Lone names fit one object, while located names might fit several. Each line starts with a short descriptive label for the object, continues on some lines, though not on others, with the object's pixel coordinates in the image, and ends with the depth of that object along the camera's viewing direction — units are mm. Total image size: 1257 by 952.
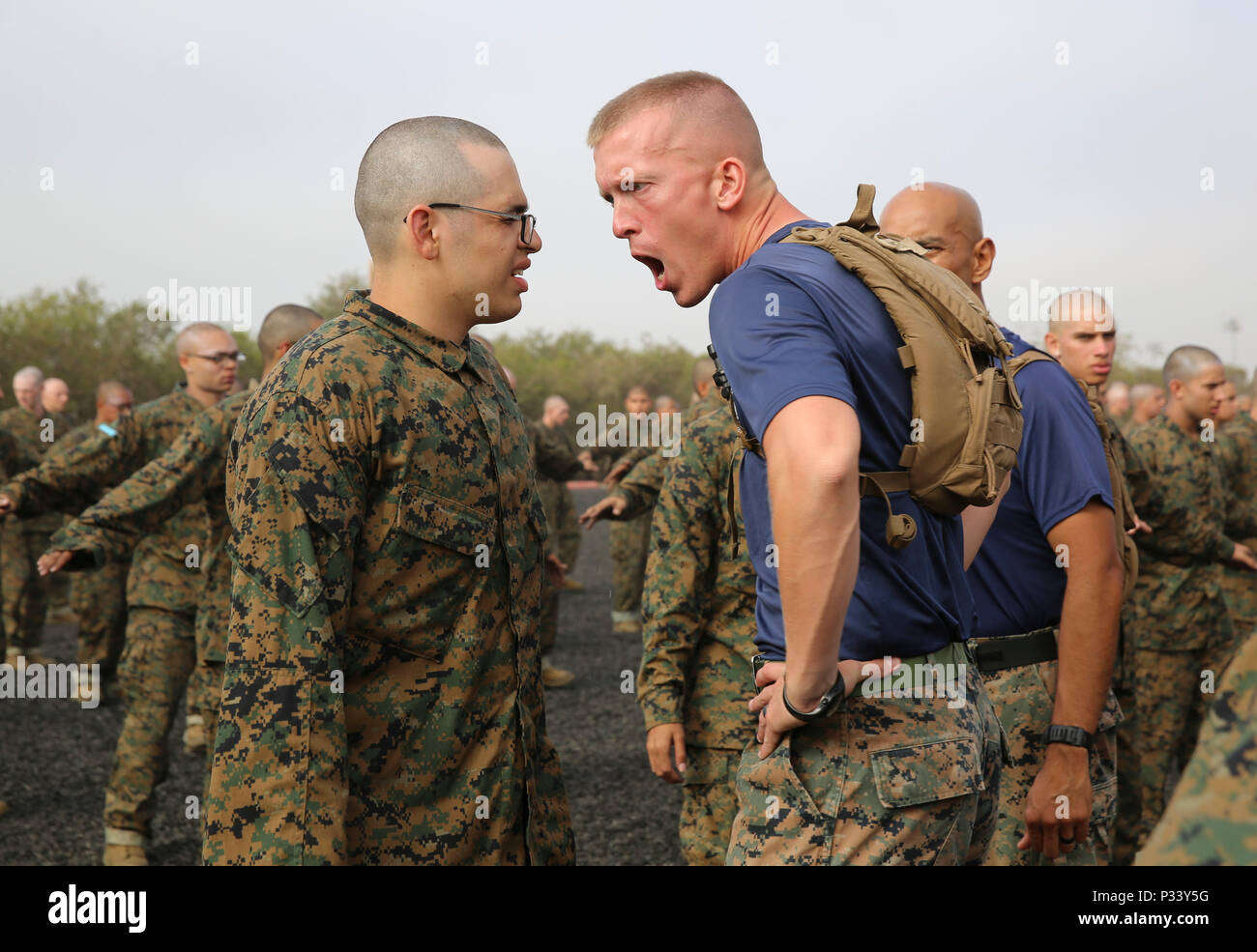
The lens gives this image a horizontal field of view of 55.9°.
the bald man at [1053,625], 3205
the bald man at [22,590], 11414
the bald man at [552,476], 9641
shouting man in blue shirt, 1982
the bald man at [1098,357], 5578
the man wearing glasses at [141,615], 6070
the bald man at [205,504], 4891
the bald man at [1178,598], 7145
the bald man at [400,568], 2422
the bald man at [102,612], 10312
